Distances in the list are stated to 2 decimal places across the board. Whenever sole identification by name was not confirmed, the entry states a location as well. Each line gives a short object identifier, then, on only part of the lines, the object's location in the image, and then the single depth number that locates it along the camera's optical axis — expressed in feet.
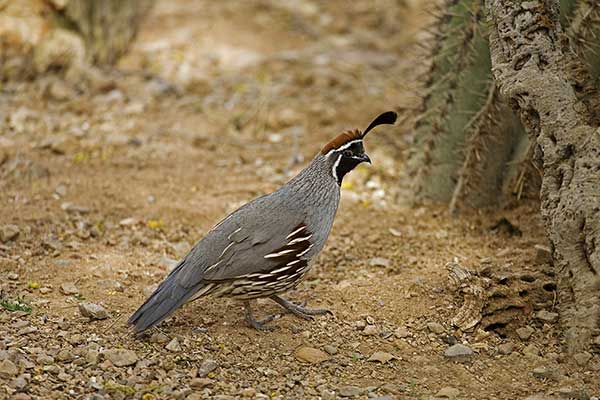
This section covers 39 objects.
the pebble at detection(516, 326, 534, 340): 31.30
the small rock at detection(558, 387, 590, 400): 27.36
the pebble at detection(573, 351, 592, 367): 29.17
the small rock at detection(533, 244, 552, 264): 34.40
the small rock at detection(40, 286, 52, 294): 32.90
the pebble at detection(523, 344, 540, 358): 30.25
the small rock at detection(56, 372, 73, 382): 27.09
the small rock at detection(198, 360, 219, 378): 28.17
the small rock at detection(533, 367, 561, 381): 28.73
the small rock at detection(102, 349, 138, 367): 28.17
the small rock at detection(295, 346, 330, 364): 29.68
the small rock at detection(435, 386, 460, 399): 27.63
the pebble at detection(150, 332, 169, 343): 29.96
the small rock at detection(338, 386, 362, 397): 27.61
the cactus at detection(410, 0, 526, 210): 38.04
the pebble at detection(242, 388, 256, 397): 27.30
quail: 30.55
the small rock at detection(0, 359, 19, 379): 26.58
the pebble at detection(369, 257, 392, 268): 37.37
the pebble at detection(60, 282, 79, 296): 32.91
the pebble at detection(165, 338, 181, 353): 29.40
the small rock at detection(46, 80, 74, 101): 53.36
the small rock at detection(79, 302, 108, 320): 30.71
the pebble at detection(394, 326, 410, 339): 31.35
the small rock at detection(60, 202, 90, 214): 40.37
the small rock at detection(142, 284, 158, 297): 33.73
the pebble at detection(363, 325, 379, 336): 31.53
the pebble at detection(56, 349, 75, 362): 28.09
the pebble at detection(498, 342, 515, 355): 30.55
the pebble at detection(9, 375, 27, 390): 26.07
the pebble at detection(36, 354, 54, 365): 27.71
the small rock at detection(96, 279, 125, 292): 33.78
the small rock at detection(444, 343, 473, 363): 30.09
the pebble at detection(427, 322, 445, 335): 31.60
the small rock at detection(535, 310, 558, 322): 31.42
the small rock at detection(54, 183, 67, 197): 41.81
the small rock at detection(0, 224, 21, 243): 36.52
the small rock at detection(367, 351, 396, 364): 29.76
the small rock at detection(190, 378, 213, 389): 27.40
